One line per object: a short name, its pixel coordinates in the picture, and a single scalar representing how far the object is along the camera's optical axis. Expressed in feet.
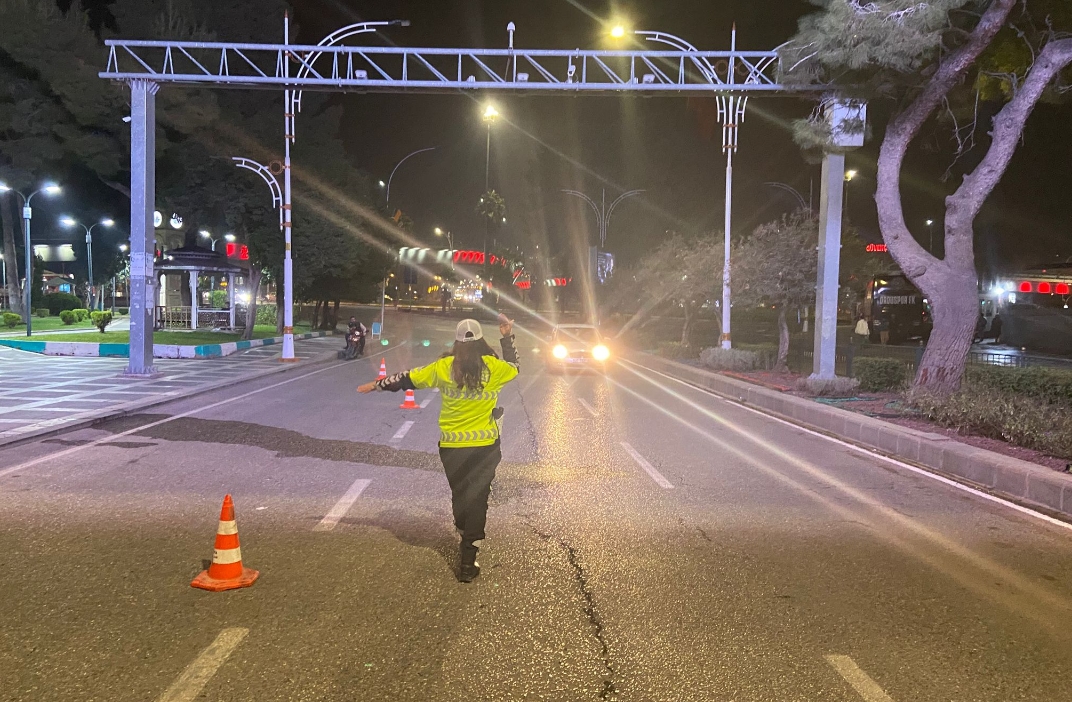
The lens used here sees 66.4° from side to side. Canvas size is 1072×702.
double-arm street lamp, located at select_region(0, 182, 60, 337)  104.59
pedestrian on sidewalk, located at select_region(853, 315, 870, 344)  79.01
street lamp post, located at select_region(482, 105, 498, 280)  121.90
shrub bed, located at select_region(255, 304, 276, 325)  169.37
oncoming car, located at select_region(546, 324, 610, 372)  76.59
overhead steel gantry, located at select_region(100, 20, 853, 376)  59.77
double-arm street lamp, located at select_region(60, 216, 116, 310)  170.71
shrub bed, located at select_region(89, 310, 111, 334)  105.91
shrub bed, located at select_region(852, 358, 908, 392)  56.80
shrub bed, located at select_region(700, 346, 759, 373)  79.71
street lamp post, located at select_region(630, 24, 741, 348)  60.90
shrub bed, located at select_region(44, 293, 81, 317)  179.73
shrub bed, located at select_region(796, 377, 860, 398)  56.54
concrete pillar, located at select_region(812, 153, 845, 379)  58.75
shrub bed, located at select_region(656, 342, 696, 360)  100.63
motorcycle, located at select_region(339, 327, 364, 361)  97.14
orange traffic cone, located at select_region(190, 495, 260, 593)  17.49
